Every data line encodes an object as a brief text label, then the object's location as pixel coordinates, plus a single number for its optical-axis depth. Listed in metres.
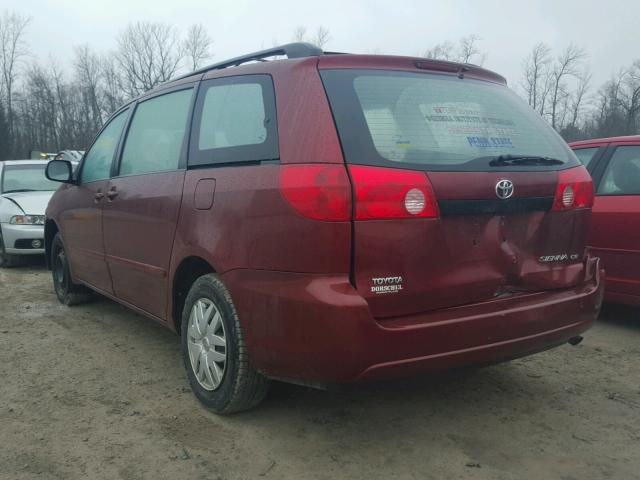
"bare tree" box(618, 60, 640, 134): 53.37
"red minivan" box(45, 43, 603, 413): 2.27
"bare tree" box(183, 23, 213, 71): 52.97
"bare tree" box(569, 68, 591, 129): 55.14
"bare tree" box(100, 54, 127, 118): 56.81
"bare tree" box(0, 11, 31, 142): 54.84
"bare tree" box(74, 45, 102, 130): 58.16
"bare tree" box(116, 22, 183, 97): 55.66
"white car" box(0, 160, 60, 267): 7.49
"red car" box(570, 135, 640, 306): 4.38
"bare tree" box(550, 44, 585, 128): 56.38
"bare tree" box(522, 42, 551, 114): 56.91
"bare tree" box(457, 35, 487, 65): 41.88
